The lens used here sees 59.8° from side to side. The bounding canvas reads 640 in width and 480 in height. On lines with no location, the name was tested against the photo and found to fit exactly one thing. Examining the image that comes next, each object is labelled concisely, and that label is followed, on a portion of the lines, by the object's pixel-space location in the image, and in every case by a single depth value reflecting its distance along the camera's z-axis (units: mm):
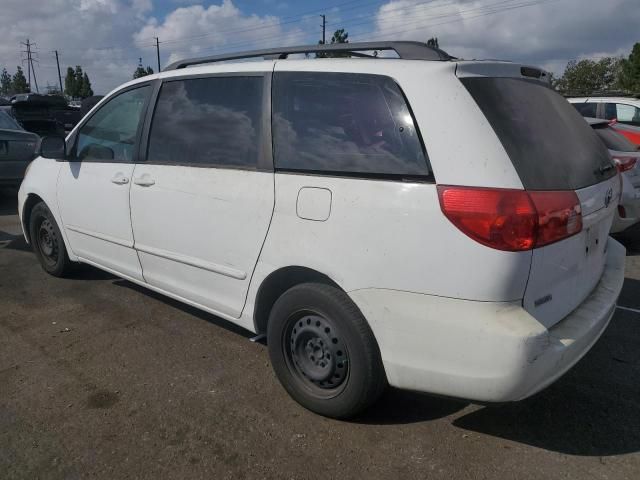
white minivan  2309
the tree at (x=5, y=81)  92438
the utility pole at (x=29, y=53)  93750
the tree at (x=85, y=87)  75788
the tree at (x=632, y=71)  37781
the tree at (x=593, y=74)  51312
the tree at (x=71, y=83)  77244
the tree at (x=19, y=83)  80375
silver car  6164
